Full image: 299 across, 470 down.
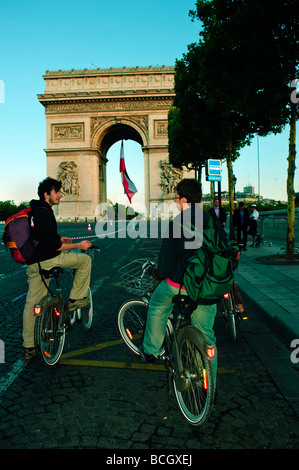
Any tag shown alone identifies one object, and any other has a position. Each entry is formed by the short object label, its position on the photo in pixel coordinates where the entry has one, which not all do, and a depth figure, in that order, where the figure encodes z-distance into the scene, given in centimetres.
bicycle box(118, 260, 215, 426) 244
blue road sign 1284
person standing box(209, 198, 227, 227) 1163
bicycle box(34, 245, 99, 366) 342
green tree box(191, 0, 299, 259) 865
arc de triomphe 3988
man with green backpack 261
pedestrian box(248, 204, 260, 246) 1498
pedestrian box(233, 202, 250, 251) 1416
